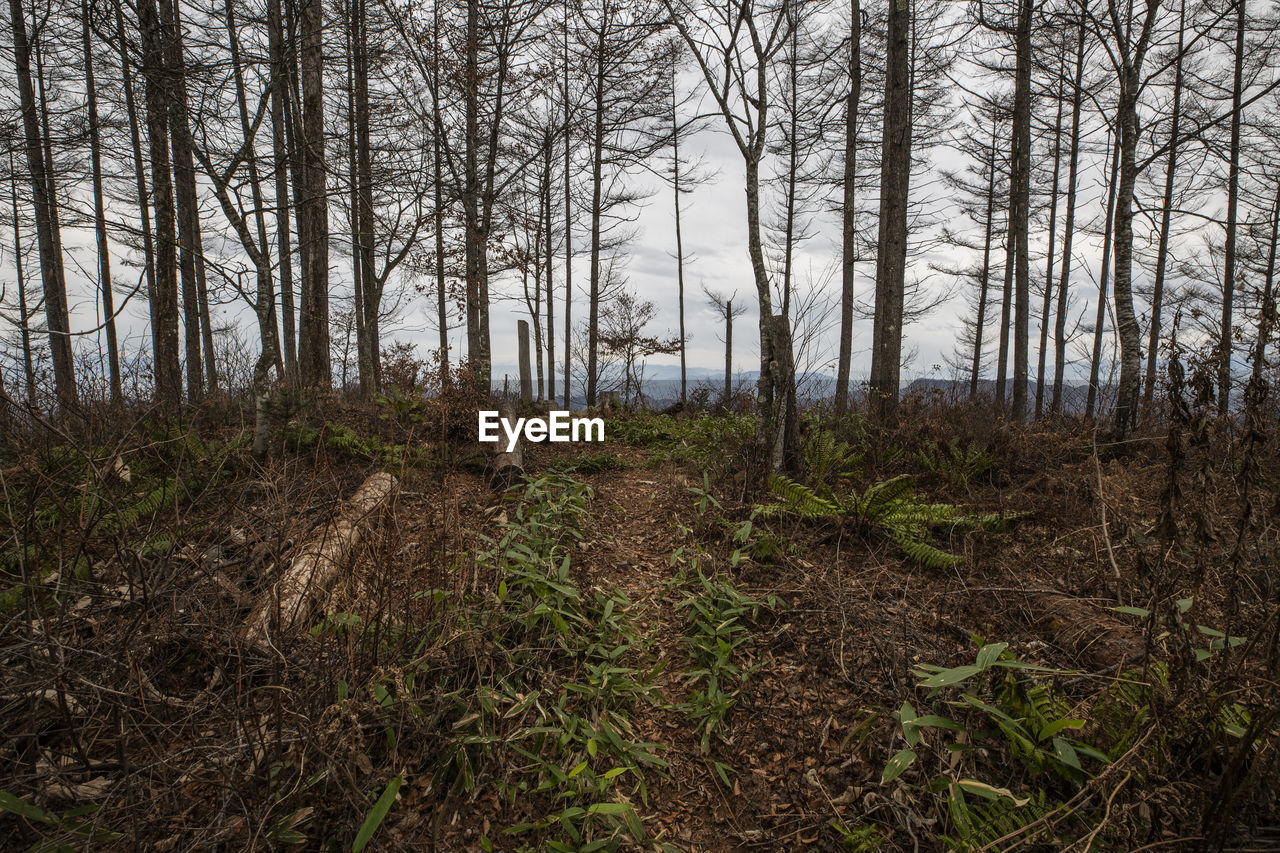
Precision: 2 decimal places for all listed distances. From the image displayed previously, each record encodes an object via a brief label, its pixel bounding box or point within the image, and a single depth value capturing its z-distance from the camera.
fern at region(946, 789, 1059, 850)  1.64
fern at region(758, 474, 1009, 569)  3.66
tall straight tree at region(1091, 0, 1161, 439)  6.26
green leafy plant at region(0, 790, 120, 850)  1.41
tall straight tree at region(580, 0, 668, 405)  5.99
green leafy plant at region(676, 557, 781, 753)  2.50
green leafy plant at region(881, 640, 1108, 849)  1.71
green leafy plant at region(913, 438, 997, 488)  5.01
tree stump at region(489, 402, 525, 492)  5.25
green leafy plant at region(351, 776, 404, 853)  1.63
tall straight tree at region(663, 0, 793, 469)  4.79
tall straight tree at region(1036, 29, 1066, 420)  14.67
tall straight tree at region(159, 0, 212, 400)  4.37
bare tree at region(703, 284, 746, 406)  17.28
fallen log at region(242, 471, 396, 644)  2.06
